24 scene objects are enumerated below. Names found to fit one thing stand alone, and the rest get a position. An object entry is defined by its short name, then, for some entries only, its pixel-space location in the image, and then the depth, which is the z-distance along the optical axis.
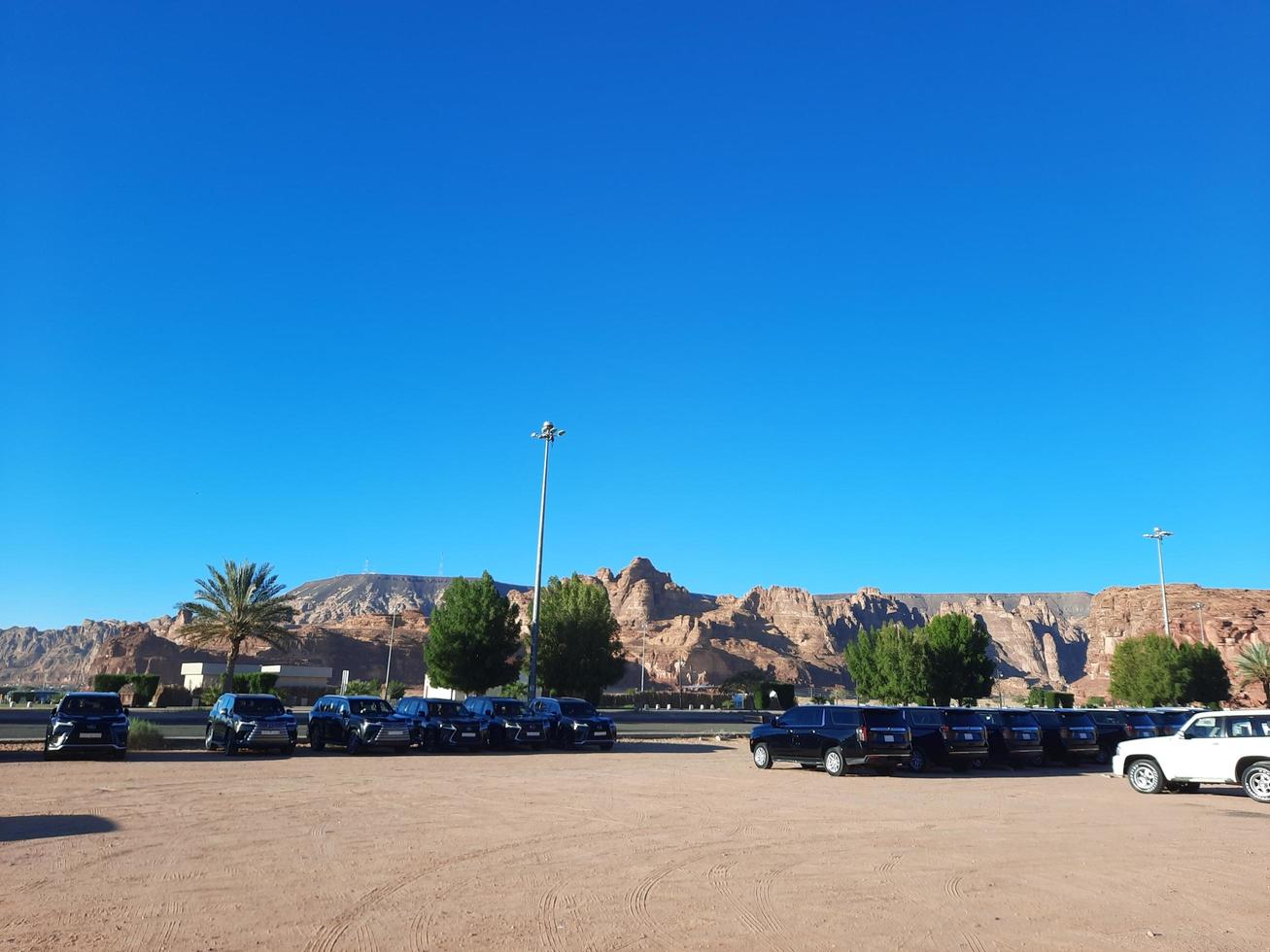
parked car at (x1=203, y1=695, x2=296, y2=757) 24.09
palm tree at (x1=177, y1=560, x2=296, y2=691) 47.28
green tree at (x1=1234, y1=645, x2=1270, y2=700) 57.03
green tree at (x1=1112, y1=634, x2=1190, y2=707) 57.34
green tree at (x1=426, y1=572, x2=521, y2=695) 42.97
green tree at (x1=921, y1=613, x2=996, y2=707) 52.56
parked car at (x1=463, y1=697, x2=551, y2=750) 28.11
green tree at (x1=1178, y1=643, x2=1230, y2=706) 58.38
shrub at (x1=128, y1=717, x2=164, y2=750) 25.77
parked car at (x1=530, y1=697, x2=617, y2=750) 29.16
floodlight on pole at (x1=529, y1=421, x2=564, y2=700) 36.62
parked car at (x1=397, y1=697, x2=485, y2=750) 26.45
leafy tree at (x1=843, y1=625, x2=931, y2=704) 51.78
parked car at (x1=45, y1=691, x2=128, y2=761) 22.02
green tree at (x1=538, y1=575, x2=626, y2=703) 50.25
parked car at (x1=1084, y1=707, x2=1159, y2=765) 26.66
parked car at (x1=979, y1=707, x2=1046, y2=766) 24.36
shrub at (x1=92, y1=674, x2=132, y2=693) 58.91
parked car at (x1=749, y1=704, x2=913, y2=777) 21.11
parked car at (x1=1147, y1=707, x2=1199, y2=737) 27.48
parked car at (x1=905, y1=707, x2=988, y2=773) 22.59
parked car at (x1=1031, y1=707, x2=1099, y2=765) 25.52
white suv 17.42
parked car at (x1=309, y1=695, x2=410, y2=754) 25.36
